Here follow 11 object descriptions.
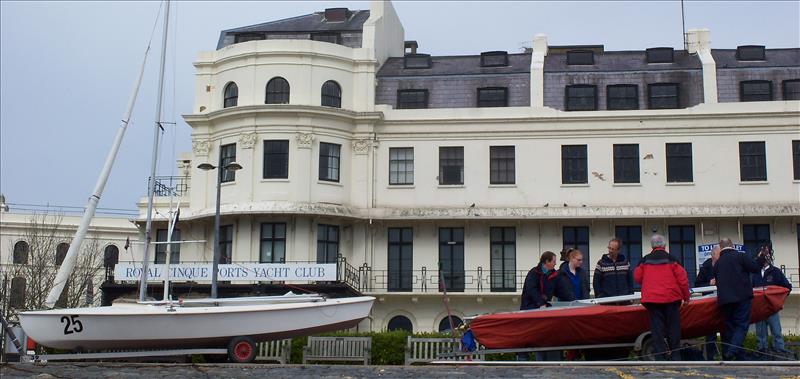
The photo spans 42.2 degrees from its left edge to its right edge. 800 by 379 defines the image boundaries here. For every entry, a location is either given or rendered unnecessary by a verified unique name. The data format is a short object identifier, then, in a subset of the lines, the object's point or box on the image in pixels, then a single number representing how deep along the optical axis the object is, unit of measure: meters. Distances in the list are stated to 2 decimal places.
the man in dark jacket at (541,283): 17.23
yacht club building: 40.59
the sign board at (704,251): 25.65
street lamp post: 31.87
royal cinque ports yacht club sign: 38.12
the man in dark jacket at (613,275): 17.95
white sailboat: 18.20
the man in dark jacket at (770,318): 17.06
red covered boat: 15.28
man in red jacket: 14.73
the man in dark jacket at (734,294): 15.07
